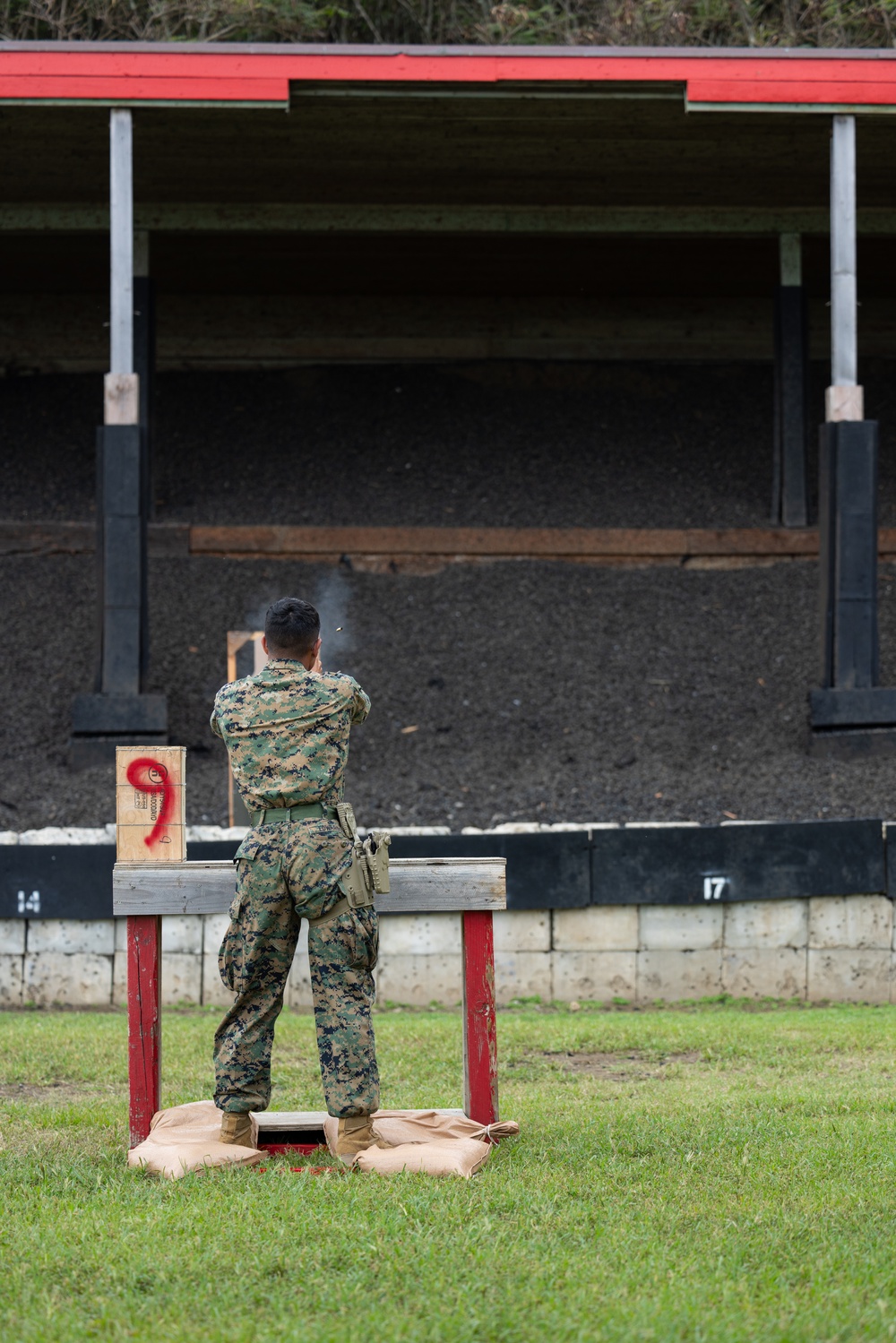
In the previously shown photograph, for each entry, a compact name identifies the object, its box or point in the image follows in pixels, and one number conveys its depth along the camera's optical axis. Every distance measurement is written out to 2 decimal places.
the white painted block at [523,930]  17.25
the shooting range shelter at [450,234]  23.48
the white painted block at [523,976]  17.23
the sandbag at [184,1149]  8.88
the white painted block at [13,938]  16.95
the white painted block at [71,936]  16.97
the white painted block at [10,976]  17.00
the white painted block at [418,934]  17.16
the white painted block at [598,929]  17.27
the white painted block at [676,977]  17.33
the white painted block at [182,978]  16.91
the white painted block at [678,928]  17.33
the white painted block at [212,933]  16.91
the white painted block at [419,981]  17.14
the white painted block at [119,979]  17.03
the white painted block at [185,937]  16.91
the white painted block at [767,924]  17.39
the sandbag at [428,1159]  8.77
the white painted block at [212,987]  16.91
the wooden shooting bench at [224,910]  9.67
